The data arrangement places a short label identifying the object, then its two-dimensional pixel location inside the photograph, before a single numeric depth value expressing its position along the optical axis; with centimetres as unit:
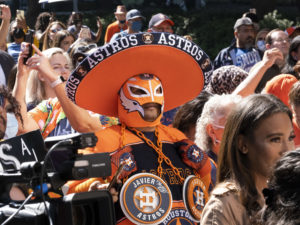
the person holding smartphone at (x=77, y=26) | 1130
